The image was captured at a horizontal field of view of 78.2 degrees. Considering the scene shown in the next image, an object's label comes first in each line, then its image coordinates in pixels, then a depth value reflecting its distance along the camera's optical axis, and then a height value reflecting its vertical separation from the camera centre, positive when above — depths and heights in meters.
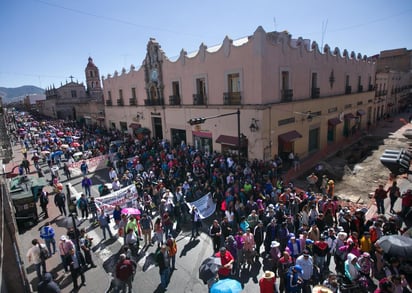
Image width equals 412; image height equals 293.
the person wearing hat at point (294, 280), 6.64 -4.77
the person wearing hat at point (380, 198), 11.04 -4.58
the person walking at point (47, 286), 6.54 -4.51
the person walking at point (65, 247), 8.28 -4.48
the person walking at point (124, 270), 7.20 -4.62
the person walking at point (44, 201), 12.92 -4.63
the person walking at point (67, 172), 18.80 -4.71
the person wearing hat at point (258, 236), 8.94 -4.81
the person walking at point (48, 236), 9.46 -4.70
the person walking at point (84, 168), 18.77 -4.43
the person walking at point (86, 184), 15.17 -4.55
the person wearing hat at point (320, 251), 7.73 -4.71
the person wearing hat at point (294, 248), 7.96 -4.69
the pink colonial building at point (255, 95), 17.62 +0.34
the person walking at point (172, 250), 8.43 -4.88
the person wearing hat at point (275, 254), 7.86 -4.78
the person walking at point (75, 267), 7.98 -5.02
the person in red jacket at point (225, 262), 7.14 -4.66
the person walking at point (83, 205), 12.43 -4.74
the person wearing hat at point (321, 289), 5.75 -4.40
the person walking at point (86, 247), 8.69 -4.78
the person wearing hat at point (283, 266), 7.03 -4.66
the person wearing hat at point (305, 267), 7.02 -4.67
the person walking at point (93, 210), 12.36 -5.00
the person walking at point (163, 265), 7.66 -4.91
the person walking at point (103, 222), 10.58 -4.78
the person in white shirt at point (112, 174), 16.00 -4.27
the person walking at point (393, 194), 11.40 -4.54
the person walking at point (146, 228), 10.02 -4.90
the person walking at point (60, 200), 12.87 -4.62
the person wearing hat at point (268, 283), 6.46 -4.67
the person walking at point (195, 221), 10.77 -5.06
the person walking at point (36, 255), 8.22 -4.66
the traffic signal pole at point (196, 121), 12.35 -0.94
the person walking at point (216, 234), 9.13 -4.76
